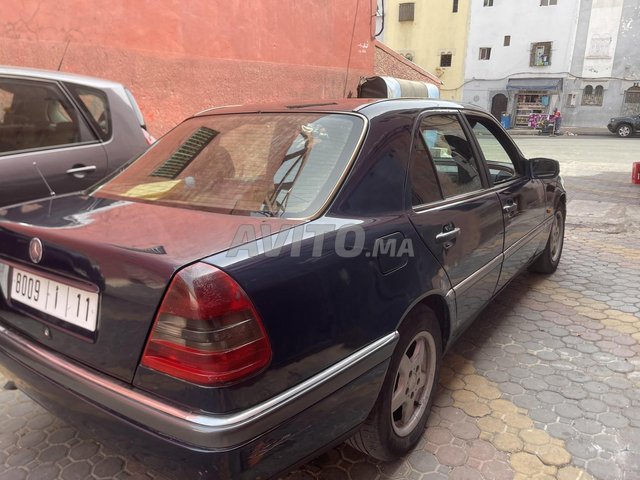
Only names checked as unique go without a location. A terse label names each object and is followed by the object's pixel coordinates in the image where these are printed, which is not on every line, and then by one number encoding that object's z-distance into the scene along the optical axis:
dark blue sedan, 1.35
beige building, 34.28
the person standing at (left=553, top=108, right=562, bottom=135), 28.91
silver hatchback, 3.29
